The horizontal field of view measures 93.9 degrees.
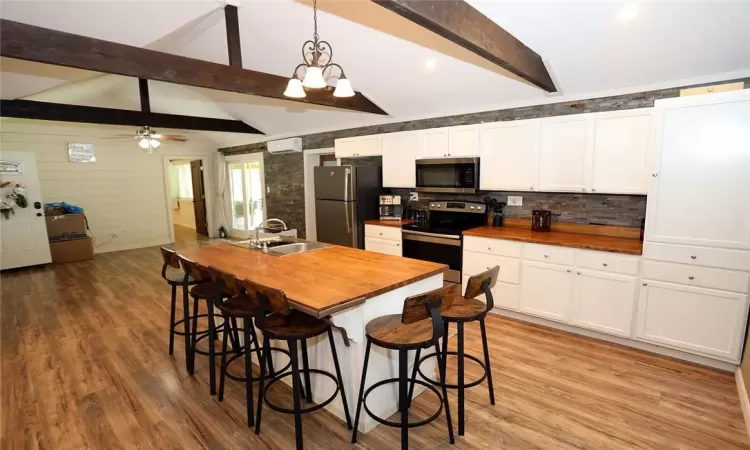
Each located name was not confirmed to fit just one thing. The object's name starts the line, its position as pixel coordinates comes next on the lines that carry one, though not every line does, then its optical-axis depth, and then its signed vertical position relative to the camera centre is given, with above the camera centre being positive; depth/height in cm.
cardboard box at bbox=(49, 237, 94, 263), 641 -119
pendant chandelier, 204 +61
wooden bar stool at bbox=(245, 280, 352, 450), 181 -79
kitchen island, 187 -60
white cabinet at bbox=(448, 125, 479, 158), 388 +45
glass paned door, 800 -28
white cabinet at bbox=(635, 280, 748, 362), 249 -105
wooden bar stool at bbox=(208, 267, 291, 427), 208 -76
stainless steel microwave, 391 +7
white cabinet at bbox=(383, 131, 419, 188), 444 +30
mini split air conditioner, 653 +71
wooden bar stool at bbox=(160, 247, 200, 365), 278 -81
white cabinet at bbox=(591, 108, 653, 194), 289 +23
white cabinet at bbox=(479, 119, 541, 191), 352 +26
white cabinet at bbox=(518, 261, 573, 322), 318 -103
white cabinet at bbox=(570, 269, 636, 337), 288 -104
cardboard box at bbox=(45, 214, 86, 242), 642 -76
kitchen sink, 306 -58
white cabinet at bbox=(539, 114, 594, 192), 320 +25
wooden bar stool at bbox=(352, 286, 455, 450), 163 -79
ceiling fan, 595 +83
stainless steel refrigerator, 480 -24
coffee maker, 488 -34
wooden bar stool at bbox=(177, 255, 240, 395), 240 -78
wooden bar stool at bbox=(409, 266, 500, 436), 194 -76
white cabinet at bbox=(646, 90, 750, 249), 237 +4
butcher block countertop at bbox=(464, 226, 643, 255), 292 -55
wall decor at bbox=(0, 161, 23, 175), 573 +32
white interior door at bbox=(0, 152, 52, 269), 580 -61
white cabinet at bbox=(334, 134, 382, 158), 486 +52
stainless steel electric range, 388 -59
